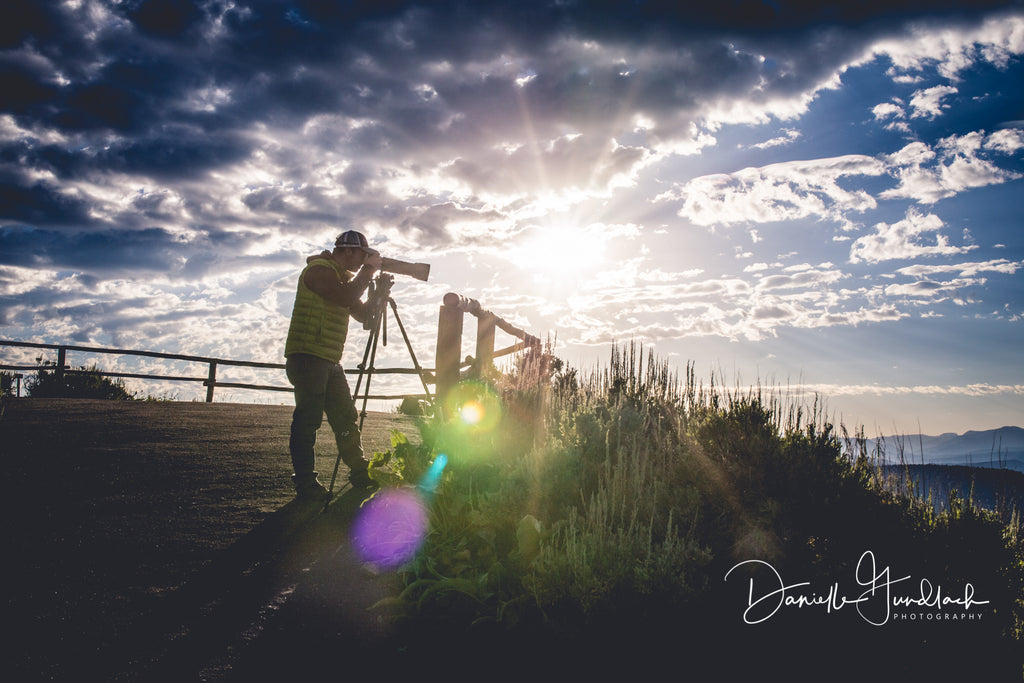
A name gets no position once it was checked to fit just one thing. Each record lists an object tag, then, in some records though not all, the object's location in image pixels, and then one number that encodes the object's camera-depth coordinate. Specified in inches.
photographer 206.4
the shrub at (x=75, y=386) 598.2
